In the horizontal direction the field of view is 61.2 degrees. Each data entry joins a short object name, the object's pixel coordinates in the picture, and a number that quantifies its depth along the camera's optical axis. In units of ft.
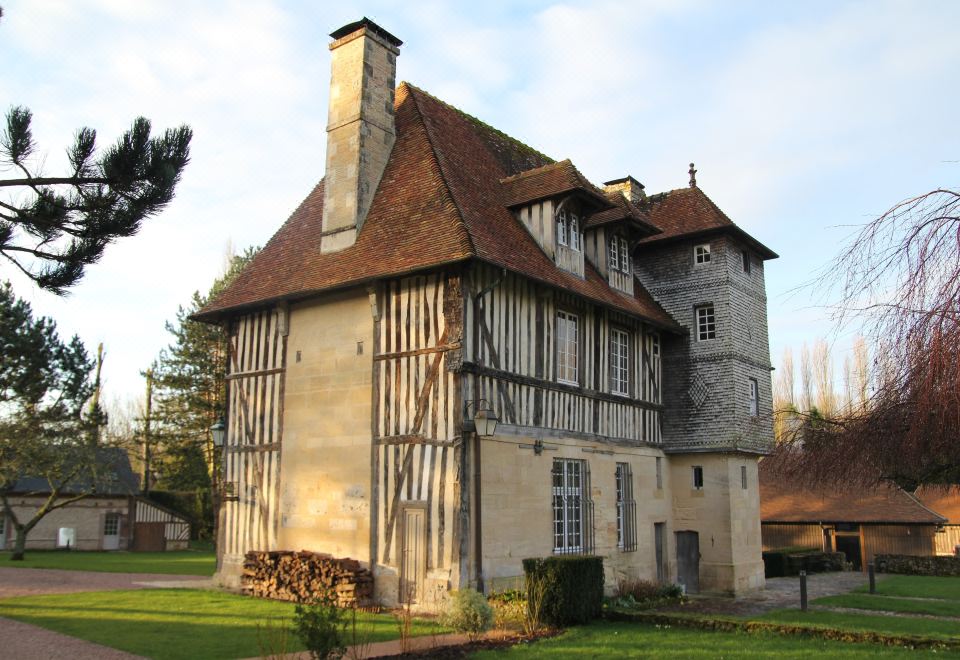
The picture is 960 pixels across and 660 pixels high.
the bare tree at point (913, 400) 15.94
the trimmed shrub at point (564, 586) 36.42
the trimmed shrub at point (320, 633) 23.88
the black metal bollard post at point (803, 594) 48.70
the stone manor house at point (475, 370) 42.60
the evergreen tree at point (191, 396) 107.96
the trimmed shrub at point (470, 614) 33.65
